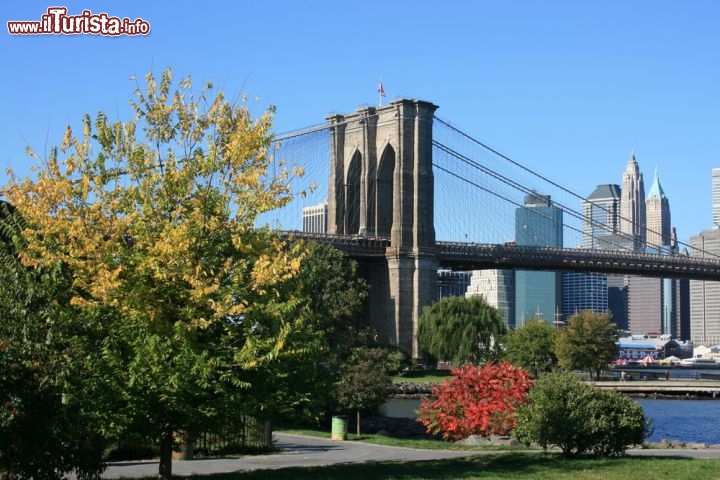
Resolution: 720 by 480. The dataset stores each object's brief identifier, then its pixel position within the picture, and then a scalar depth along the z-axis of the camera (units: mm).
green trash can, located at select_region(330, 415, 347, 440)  29703
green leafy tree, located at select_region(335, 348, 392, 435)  39125
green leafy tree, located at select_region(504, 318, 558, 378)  75750
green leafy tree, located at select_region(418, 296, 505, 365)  74812
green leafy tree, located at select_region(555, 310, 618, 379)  79438
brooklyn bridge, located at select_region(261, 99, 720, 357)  83875
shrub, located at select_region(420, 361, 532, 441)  30016
